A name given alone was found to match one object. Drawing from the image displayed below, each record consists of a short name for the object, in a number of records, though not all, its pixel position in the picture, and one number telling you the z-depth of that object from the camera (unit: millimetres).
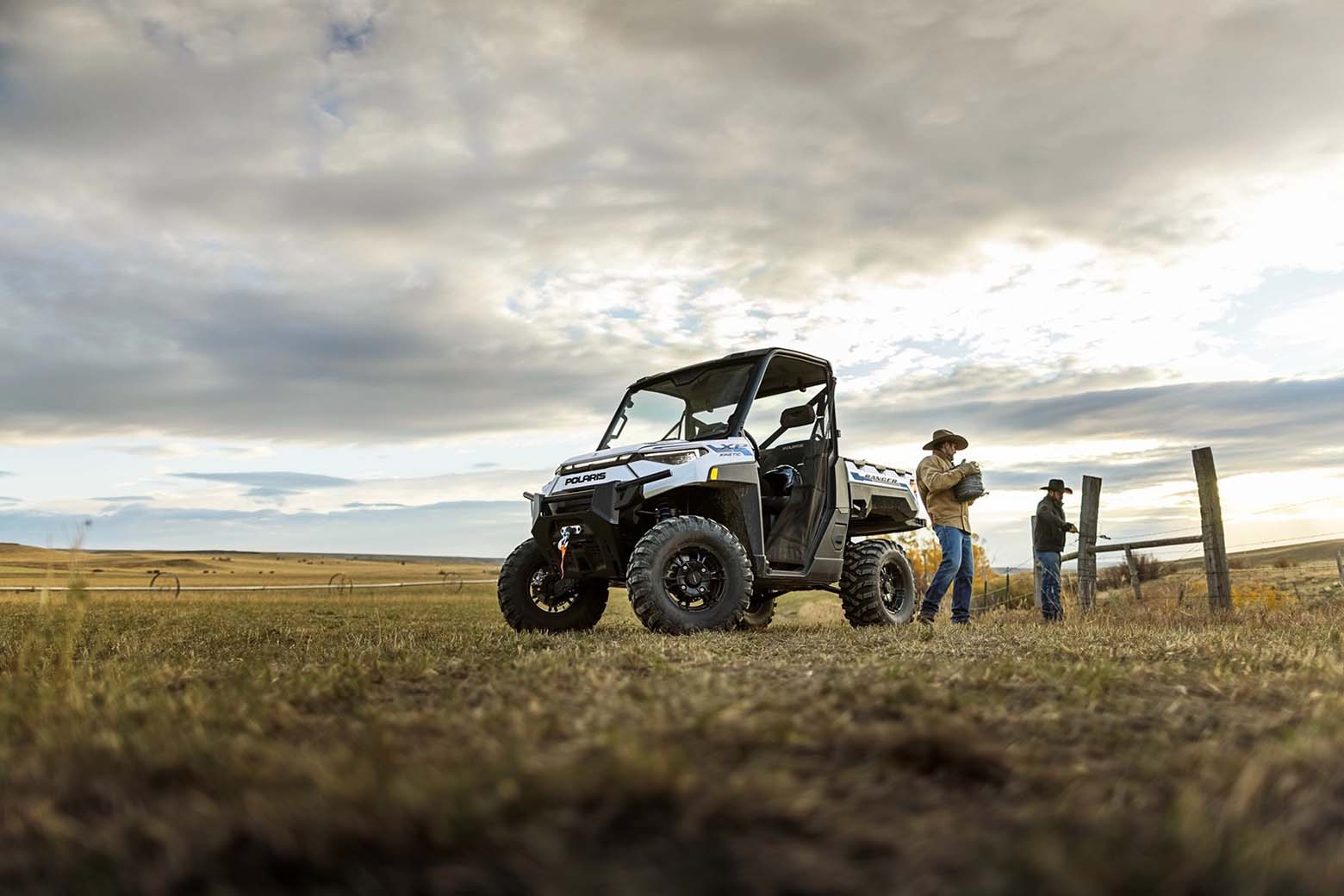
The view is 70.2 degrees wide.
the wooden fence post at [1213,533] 12805
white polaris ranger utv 8352
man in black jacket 13961
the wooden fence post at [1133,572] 16350
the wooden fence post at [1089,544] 15688
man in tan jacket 10961
